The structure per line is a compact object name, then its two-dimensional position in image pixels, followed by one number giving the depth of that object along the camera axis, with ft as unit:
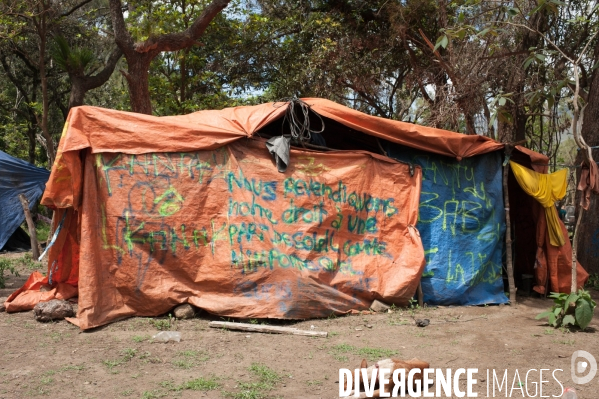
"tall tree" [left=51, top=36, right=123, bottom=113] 34.14
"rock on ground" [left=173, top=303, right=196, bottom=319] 20.20
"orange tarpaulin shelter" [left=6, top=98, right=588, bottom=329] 20.06
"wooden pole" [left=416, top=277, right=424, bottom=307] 23.40
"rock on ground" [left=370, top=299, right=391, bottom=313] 22.25
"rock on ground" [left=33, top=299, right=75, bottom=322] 19.75
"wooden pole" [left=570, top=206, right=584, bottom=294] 20.84
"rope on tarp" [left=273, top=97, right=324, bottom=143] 22.02
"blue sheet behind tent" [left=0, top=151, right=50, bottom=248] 42.83
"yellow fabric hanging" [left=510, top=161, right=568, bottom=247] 25.31
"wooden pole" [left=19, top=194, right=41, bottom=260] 36.58
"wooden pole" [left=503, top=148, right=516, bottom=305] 25.26
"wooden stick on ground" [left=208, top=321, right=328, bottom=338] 19.21
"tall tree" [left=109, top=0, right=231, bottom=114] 30.17
